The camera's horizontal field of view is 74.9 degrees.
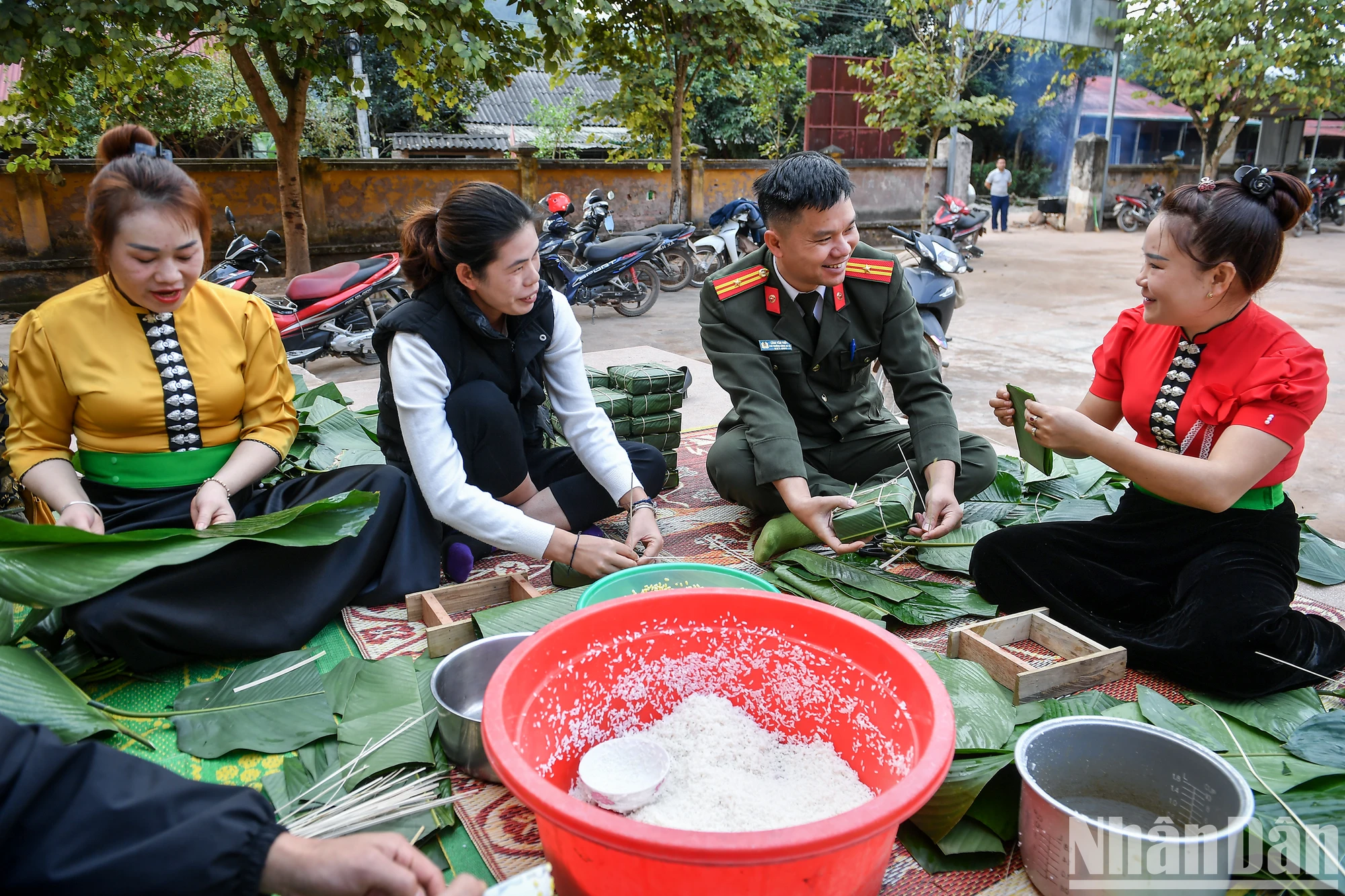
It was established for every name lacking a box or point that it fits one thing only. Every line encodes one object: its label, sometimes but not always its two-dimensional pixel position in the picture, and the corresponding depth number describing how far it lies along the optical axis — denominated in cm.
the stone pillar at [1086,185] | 1366
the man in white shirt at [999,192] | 1336
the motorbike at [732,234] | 744
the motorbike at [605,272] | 607
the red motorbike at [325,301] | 462
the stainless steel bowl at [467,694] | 135
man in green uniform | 208
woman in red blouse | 152
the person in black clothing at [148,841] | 76
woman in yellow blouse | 163
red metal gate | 1284
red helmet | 616
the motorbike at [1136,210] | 1390
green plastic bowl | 164
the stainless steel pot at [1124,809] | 101
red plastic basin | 89
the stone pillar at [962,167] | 1254
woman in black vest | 183
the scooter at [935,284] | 375
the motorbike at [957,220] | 905
